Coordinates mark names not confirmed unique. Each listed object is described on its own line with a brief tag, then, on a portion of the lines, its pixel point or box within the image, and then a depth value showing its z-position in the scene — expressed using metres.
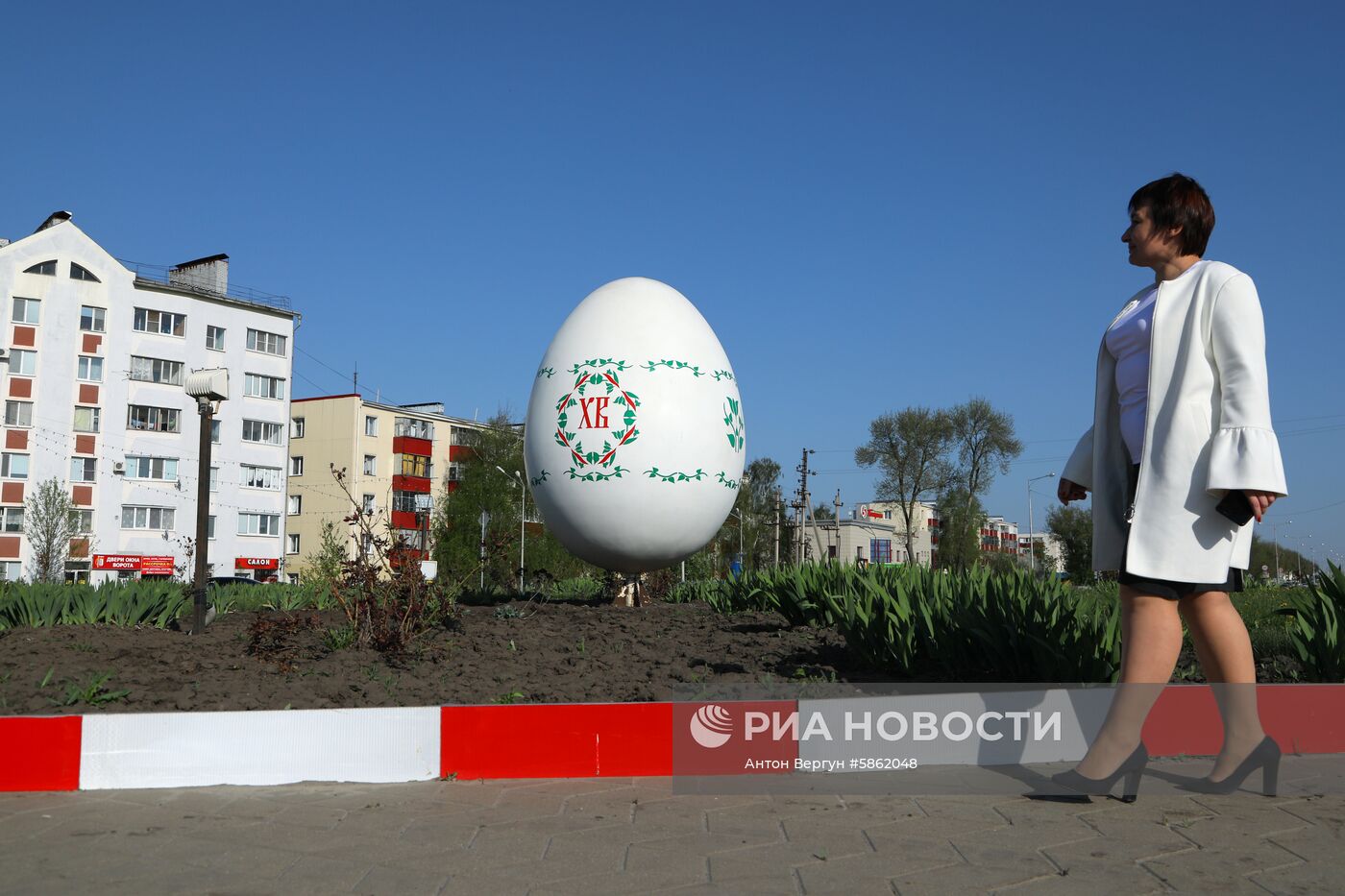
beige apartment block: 61.62
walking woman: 3.22
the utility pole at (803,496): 52.13
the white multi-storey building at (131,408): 43.84
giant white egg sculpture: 8.95
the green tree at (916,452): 55.69
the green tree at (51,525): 39.59
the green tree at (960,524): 56.34
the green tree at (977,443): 55.62
